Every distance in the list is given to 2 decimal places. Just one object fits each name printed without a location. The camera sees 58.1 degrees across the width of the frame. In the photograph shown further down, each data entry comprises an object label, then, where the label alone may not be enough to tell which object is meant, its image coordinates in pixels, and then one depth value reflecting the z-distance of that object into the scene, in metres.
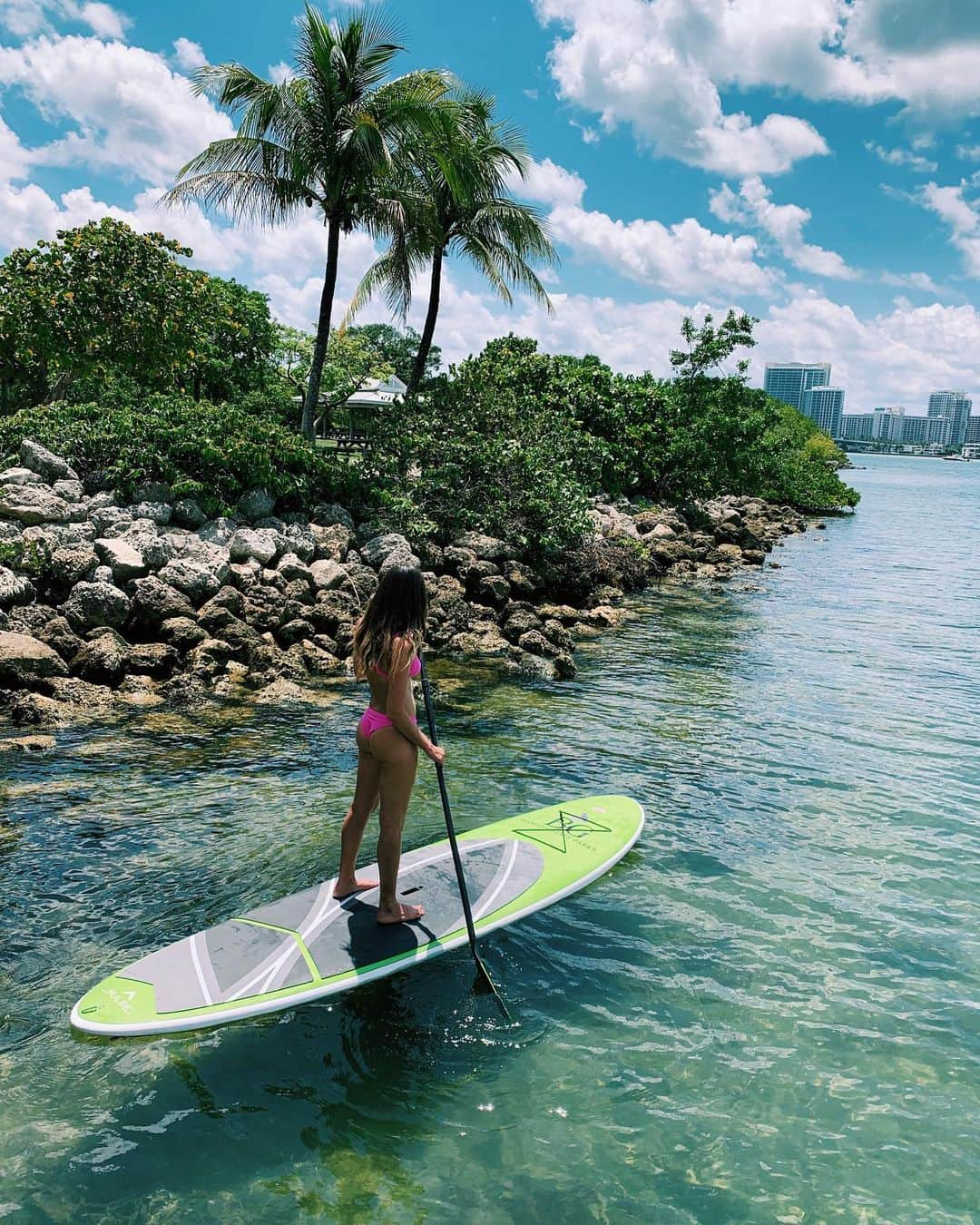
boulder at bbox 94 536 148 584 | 12.95
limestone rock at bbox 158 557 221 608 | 13.14
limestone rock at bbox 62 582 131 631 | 12.07
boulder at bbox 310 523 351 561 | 16.30
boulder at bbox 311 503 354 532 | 17.55
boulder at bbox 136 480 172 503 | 15.68
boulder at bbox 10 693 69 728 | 10.02
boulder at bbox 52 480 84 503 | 14.80
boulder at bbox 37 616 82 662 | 11.54
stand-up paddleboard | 4.95
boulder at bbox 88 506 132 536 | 14.20
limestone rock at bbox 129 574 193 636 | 12.45
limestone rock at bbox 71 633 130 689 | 11.26
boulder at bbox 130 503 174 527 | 15.11
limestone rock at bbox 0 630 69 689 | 10.66
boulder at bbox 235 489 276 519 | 16.48
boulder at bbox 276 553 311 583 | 14.91
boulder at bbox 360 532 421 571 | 16.12
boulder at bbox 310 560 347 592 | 15.07
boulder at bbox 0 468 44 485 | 14.42
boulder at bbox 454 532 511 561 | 17.95
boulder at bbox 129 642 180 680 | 11.63
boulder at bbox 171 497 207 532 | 15.45
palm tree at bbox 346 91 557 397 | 23.06
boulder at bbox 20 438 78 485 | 15.11
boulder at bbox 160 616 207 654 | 12.23
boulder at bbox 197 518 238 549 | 15.17
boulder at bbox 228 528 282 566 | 14.77
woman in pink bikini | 5.25
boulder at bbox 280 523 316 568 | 15.75
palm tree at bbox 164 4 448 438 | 17.64
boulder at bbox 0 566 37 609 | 11.89
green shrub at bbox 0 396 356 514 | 15.94
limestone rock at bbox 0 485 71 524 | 13.53
